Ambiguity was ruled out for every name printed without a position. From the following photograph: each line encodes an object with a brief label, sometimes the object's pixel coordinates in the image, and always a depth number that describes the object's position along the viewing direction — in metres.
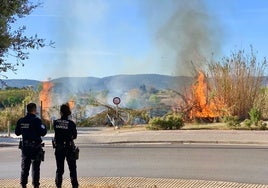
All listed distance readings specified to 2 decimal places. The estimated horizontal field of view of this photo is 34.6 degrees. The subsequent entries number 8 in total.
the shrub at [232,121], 17.59
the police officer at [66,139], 6.70
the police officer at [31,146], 6.81
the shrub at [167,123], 17.98
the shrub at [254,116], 17.79
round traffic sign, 20.15
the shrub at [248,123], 17.30
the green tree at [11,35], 5.71
